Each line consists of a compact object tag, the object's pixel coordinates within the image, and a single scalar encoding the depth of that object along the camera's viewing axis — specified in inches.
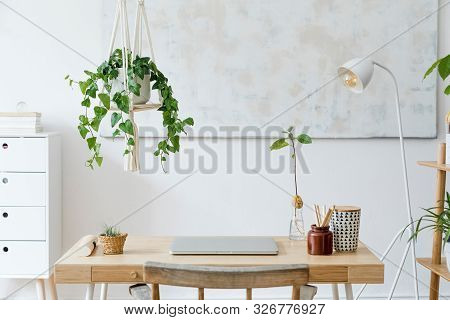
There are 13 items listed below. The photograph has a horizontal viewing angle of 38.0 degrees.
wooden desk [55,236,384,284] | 82.1
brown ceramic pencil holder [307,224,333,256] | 88.1
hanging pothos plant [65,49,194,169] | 83.2
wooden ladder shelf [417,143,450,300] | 113.5
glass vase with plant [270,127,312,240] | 94.8
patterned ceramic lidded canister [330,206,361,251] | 90.7
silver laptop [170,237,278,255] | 89.1
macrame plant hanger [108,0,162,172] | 82.4
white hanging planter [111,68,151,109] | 85.3
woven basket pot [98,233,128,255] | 88.5
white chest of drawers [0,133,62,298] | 124.0
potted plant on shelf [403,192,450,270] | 104.3
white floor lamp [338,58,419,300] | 107.7
